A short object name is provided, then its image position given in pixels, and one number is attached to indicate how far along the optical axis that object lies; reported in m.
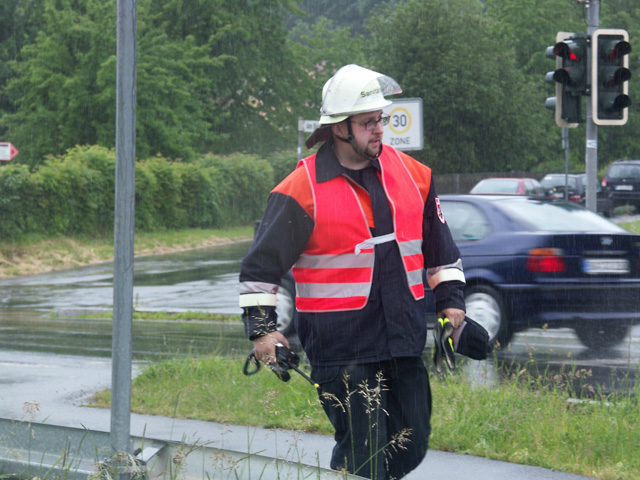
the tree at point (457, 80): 51.56
